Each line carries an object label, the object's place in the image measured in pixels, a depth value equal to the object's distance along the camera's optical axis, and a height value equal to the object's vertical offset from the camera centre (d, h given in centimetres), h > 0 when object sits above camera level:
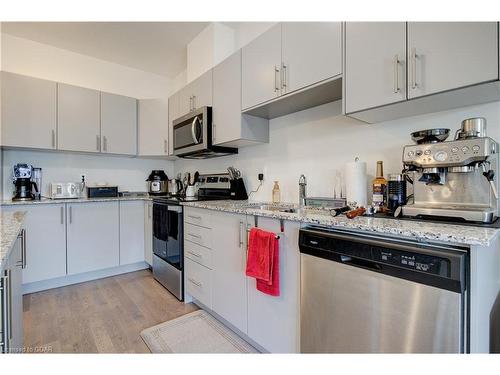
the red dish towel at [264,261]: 142 -44
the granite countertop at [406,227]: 83 -16
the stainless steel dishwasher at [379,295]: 84 -43
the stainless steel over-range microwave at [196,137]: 247 +51
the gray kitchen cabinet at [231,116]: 214 +63
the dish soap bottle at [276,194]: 222 -7
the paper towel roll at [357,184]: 151 +1
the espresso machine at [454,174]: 104 +6
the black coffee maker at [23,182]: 264 +3
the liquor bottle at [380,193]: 140 -4
